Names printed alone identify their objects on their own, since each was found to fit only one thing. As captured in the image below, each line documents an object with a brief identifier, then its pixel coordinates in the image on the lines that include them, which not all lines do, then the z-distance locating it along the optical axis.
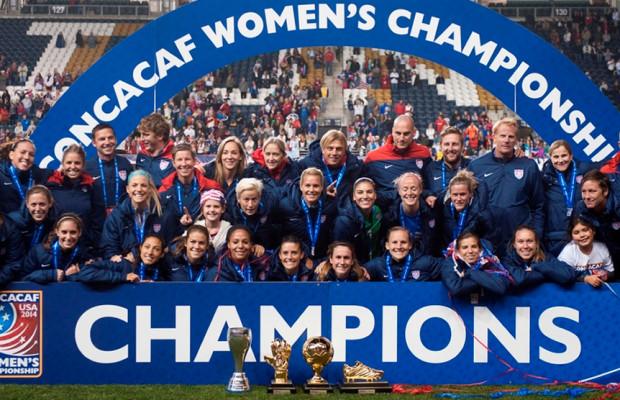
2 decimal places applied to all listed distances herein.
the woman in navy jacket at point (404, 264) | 13.79
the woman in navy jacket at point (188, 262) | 13.82
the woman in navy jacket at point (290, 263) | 13.78
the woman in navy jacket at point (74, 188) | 14.93
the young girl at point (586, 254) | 13.85
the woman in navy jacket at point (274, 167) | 15.32
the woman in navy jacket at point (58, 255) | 13.61
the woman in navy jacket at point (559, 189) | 15.21
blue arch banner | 17.23
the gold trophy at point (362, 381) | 13.17
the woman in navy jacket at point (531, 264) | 13.61
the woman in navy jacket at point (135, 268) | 13.57
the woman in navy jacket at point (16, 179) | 15.14
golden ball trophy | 13.13
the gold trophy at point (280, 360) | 13.26
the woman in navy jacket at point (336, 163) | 15.19
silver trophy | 13.07
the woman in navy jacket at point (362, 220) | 14.33
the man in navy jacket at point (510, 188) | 15.37
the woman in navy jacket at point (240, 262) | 13.56
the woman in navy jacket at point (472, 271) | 13.53
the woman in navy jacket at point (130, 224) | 14.29
